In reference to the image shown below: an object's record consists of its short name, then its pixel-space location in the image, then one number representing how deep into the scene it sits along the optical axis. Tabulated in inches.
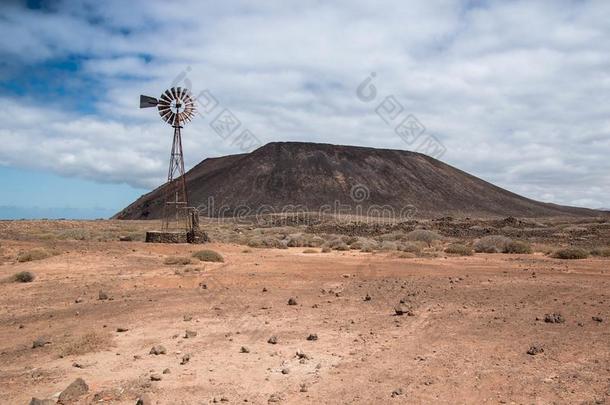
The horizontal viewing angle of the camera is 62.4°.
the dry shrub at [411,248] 941.2
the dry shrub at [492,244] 959.0
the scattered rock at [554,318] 344.8
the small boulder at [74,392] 212.2
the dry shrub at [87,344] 285.4
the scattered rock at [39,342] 301.6
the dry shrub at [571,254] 806.5
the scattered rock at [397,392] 219.7
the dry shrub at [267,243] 1100.1
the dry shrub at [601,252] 831.0
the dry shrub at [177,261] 711.7
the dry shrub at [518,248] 924.6
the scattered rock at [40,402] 198.9
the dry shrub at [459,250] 895.7
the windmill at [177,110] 1139.9
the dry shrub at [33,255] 682.8
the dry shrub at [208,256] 761.0
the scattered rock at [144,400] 203.3
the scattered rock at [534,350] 272.8
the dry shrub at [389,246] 1019.3
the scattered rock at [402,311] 381.4
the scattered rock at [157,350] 282.6
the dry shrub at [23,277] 544.4
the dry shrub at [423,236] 1203.2
